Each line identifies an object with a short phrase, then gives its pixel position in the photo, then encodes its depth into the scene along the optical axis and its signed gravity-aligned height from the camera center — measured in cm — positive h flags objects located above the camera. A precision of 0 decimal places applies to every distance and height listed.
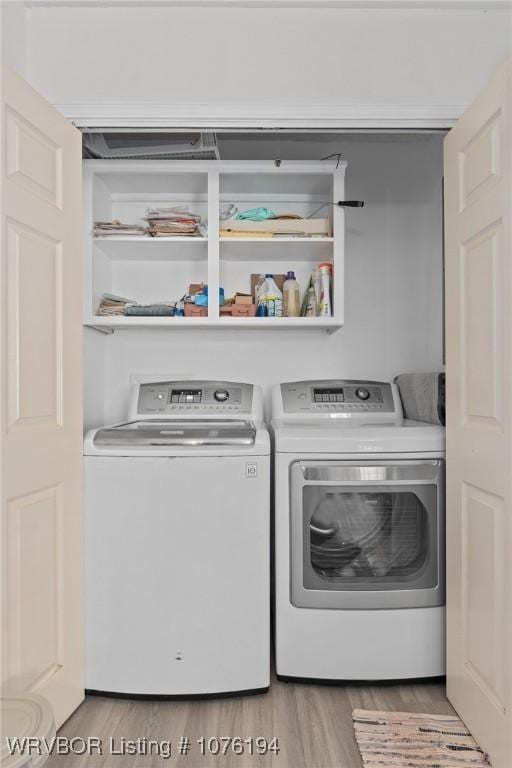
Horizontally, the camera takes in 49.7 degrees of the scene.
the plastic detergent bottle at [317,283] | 248 +44
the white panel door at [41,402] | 152 -7
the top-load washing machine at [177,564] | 191 -64
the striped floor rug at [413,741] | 160 -111
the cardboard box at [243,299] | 251 +37
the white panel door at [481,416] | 149 -11
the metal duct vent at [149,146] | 236 +101
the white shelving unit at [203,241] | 239 +62
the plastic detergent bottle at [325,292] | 243 +39
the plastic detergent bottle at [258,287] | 260 +45
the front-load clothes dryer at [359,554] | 199 -63
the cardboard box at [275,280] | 272 +49
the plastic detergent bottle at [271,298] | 251 +37
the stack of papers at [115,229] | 241 +66
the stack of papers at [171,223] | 242 +69
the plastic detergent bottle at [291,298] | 257 +38
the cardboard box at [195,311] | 247 +31
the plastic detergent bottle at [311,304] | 251 +35
